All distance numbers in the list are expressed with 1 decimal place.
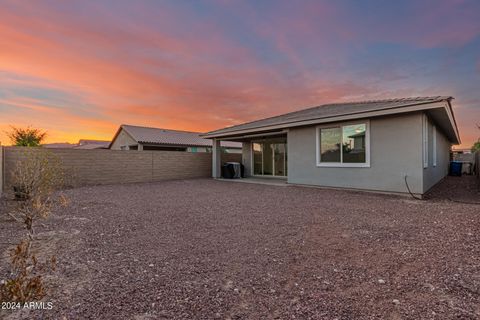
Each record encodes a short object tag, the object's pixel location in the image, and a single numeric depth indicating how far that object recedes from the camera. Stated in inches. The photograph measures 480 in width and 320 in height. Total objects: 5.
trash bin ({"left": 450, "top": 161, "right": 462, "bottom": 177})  661.9
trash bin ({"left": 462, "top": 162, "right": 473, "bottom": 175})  763.7
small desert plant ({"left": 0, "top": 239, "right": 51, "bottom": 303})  74.4
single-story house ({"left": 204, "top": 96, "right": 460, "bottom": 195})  299.6
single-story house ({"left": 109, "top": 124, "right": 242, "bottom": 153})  886.4
